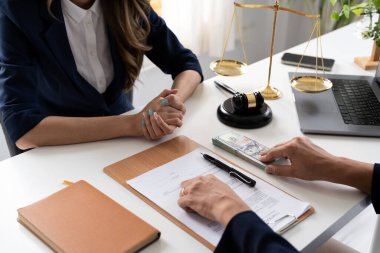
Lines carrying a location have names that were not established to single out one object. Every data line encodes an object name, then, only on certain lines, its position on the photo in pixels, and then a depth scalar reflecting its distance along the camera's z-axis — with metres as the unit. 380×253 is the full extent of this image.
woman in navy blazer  1.16
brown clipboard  0.98
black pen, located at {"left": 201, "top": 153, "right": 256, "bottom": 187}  0.99
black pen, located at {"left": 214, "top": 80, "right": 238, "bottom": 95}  1.41
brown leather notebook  0.80
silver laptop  1.22
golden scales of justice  1.31
